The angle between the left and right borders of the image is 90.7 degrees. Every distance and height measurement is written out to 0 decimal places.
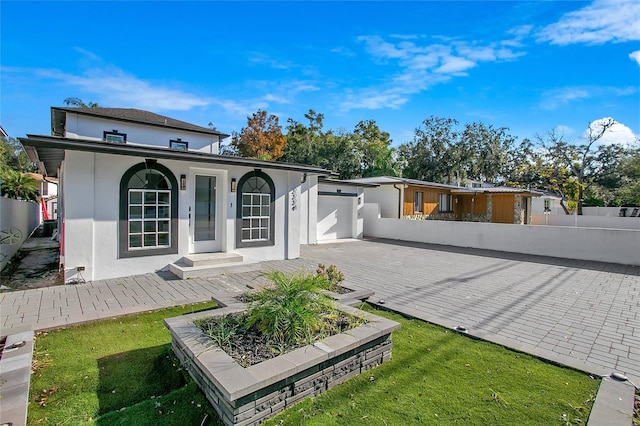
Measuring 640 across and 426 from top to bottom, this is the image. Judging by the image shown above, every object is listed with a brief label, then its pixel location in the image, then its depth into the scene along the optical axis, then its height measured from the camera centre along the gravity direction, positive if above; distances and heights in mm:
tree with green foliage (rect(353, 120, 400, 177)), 27344 +4396
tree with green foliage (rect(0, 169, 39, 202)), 16469 +816
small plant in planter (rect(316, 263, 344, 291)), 5588 -1283
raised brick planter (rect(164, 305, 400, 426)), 2426 -1430
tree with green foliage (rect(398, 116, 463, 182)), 32062 +5541
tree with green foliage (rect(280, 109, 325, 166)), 29234 +6327
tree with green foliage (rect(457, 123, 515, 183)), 32250 +6180
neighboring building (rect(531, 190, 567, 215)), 29172 +348
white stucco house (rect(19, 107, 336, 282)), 6539 -126
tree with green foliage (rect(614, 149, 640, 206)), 27359 +2882
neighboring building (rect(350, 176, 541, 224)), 17781 +350
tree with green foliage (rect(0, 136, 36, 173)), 34344 +4826
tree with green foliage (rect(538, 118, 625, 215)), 27203 +4755
